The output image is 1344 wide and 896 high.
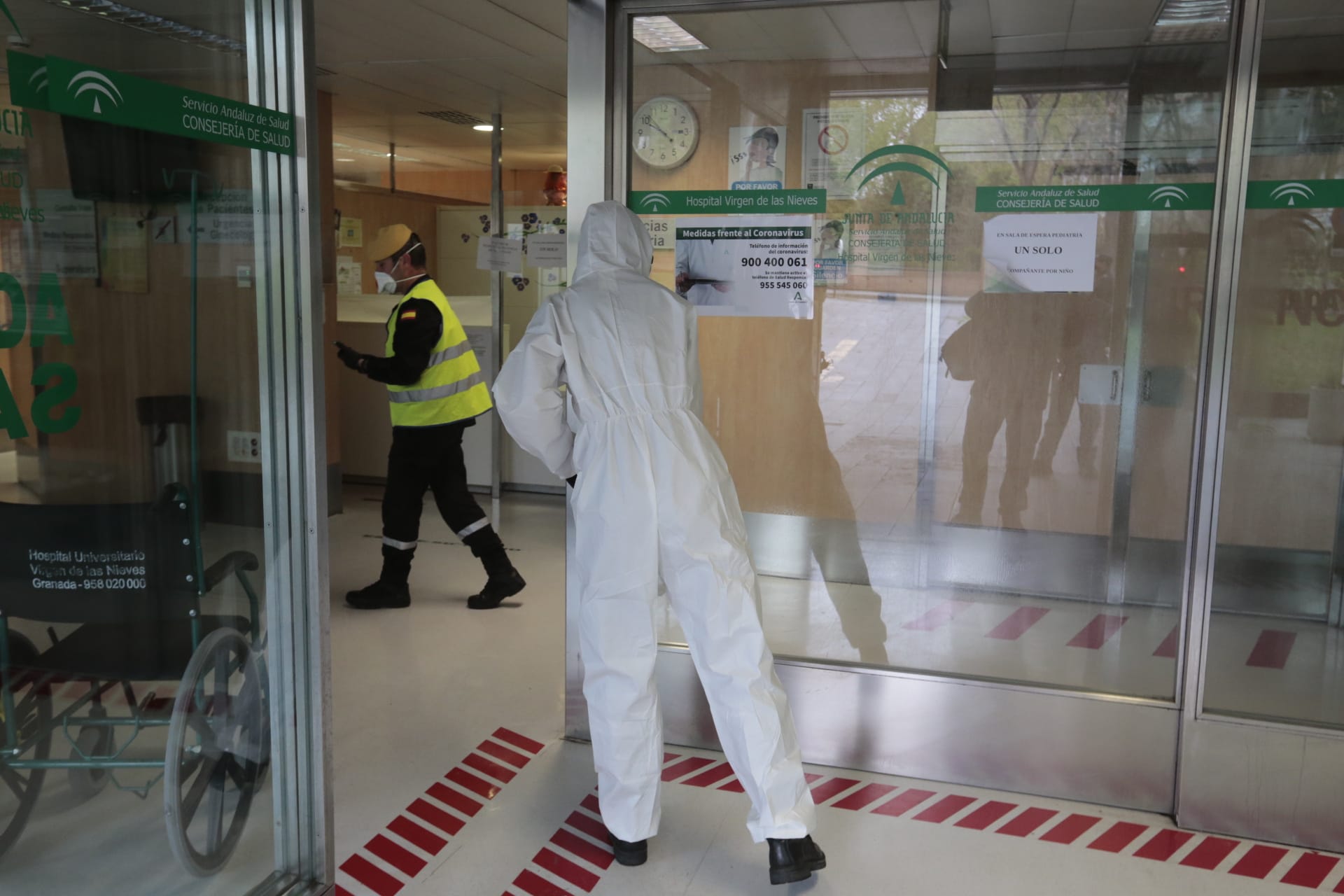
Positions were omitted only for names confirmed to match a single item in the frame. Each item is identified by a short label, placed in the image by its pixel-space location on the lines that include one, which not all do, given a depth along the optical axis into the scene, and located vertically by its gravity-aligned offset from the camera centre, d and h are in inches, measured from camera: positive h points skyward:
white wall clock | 124.3 +20.4
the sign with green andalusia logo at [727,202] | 122.6 +12.6
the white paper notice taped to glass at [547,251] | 245.4 +13.2
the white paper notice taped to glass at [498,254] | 238.2 +12.1
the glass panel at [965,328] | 113.8 -1.1
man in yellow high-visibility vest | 169.6 -16.4
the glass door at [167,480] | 70.7 -12.7
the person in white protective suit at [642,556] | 97.7 -21.7
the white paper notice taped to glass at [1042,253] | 116.0 +7.1
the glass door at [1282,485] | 107.3 -17.5
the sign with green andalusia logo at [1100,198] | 109.7 +12.7
